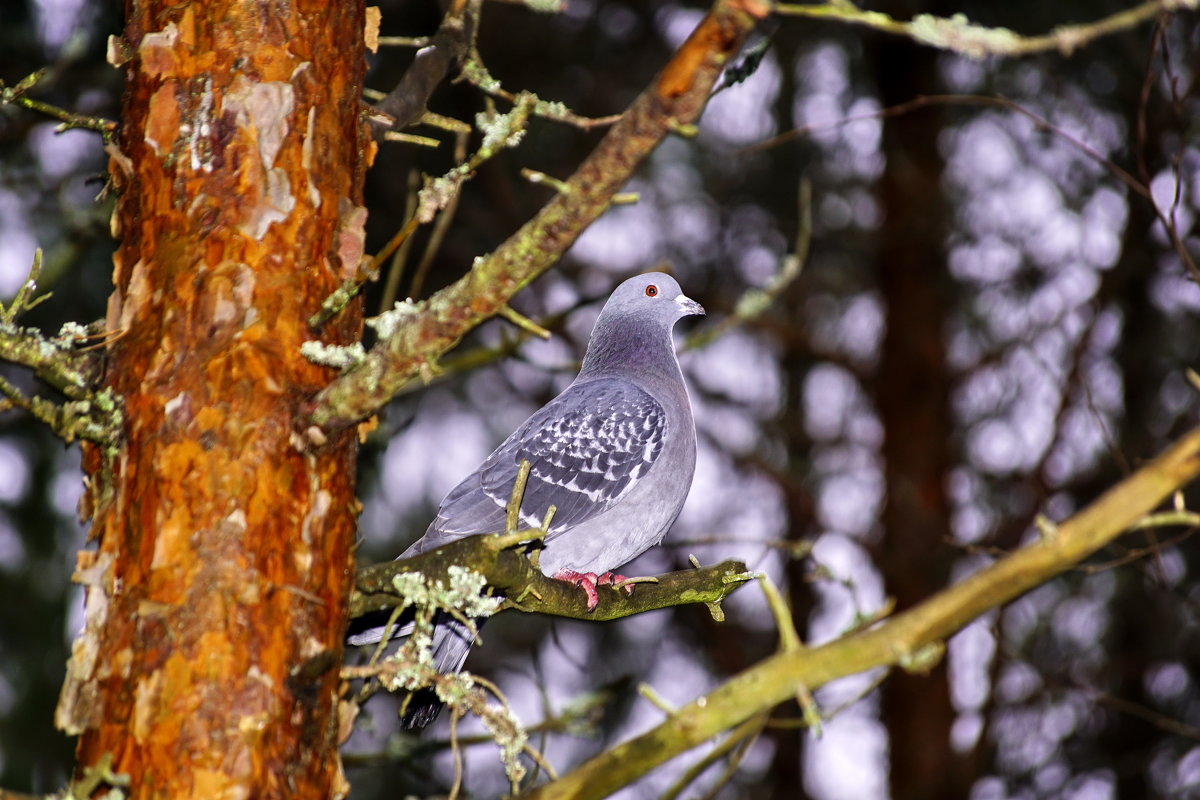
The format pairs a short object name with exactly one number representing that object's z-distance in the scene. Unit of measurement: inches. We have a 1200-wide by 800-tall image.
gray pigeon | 267.9
